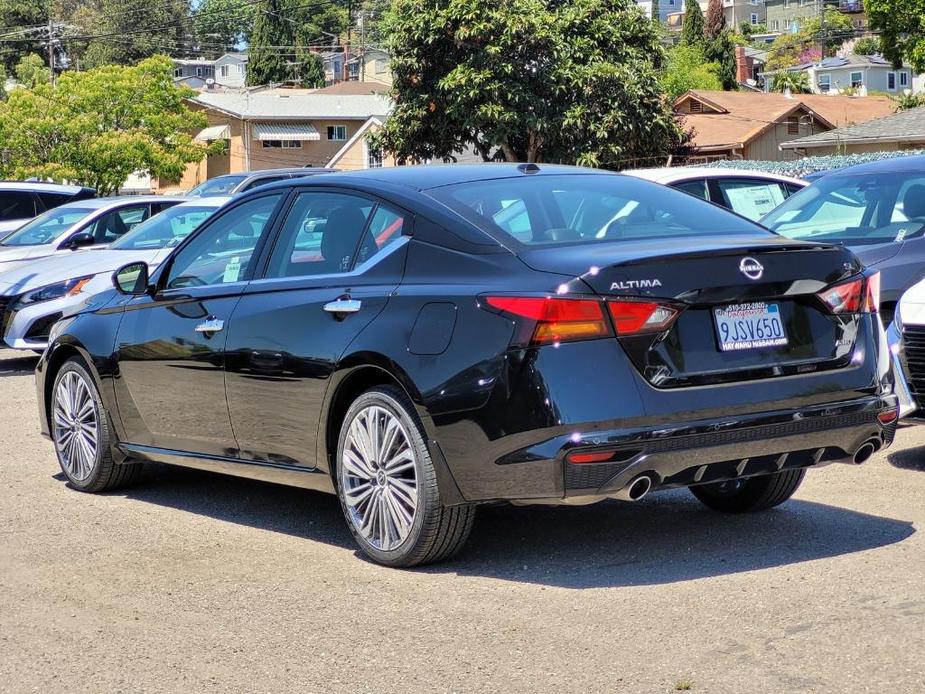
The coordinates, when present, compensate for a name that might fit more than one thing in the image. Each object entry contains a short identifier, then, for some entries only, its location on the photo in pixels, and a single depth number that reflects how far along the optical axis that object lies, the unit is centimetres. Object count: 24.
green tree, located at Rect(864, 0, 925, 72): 4912
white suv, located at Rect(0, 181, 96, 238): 2083
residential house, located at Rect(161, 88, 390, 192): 7231
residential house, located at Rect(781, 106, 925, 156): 5212
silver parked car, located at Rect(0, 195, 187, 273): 1692
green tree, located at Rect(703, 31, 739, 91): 11312
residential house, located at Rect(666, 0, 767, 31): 16588
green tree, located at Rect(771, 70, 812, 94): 8819
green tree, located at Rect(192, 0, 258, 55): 13175
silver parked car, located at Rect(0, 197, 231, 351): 1348
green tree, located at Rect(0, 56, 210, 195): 5500
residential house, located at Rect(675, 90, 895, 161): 6300
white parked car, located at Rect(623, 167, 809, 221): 1271
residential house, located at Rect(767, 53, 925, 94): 10188
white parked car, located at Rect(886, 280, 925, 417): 749
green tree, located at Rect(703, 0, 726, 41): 12256
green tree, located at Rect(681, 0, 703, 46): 11800
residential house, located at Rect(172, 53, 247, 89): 12950
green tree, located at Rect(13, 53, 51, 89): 9869
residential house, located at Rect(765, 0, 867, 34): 14075
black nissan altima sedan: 527
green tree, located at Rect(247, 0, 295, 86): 10988
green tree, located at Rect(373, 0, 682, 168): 4462
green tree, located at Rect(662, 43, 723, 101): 9262
